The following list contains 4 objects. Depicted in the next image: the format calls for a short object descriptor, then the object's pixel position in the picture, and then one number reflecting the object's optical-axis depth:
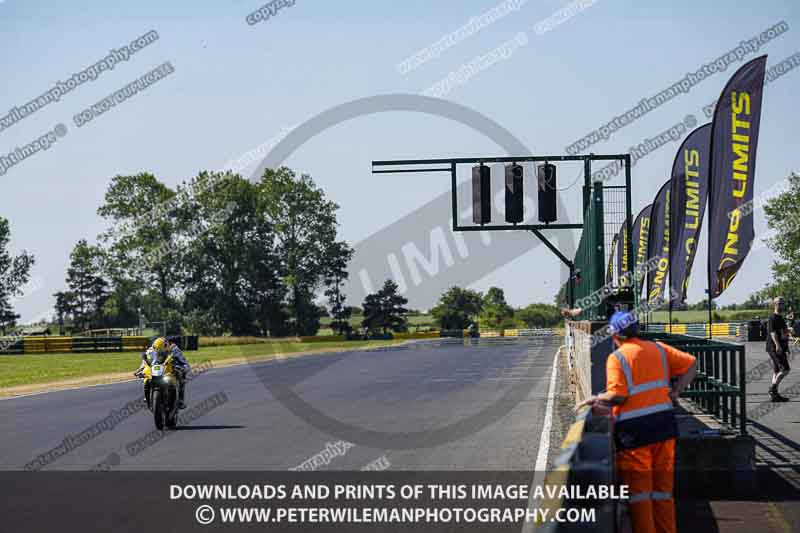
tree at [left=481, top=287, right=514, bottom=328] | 148.05
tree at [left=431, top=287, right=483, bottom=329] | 160.62
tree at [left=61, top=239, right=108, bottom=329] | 145.23
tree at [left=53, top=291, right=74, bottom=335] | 169.75
